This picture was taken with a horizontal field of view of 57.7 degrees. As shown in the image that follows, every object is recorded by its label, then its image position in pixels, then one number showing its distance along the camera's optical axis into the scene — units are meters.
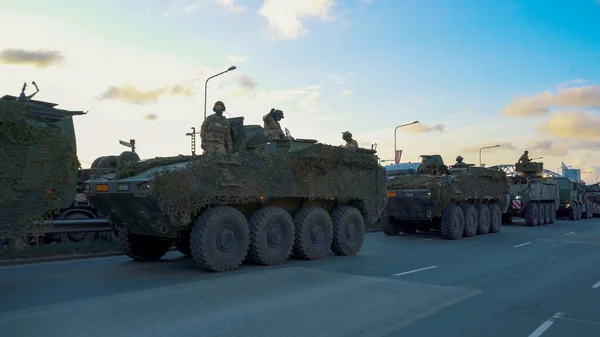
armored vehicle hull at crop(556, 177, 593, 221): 31.24
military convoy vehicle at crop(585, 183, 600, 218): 37.62
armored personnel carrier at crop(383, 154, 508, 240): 16.53
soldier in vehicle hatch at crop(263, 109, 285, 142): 11.83
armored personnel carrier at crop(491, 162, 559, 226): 25.27
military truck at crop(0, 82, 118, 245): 6.67
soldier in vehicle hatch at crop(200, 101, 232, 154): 10.78
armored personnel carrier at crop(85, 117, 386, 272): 8.88
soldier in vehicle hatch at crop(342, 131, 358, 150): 13.17
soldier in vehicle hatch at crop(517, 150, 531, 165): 28.55
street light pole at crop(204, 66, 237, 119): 23.04
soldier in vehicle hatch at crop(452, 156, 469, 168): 19.64
